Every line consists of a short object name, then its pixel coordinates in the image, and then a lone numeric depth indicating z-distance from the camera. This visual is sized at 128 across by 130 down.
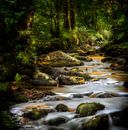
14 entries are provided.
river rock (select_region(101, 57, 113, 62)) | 20.63
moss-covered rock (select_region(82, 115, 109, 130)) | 8.16
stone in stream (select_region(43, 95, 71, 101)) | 11.02
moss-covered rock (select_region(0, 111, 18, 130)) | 8.25
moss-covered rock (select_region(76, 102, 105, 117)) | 9.05
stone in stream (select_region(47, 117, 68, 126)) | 8.70
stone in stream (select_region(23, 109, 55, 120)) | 8.91
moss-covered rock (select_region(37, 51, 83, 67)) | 18.34
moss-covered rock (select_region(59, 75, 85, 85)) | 13.59
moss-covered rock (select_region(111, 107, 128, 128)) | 8.77
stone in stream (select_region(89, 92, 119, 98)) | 11.33
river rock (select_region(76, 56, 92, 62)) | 20.79
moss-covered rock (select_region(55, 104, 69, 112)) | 9.59
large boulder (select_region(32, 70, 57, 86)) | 13.38
